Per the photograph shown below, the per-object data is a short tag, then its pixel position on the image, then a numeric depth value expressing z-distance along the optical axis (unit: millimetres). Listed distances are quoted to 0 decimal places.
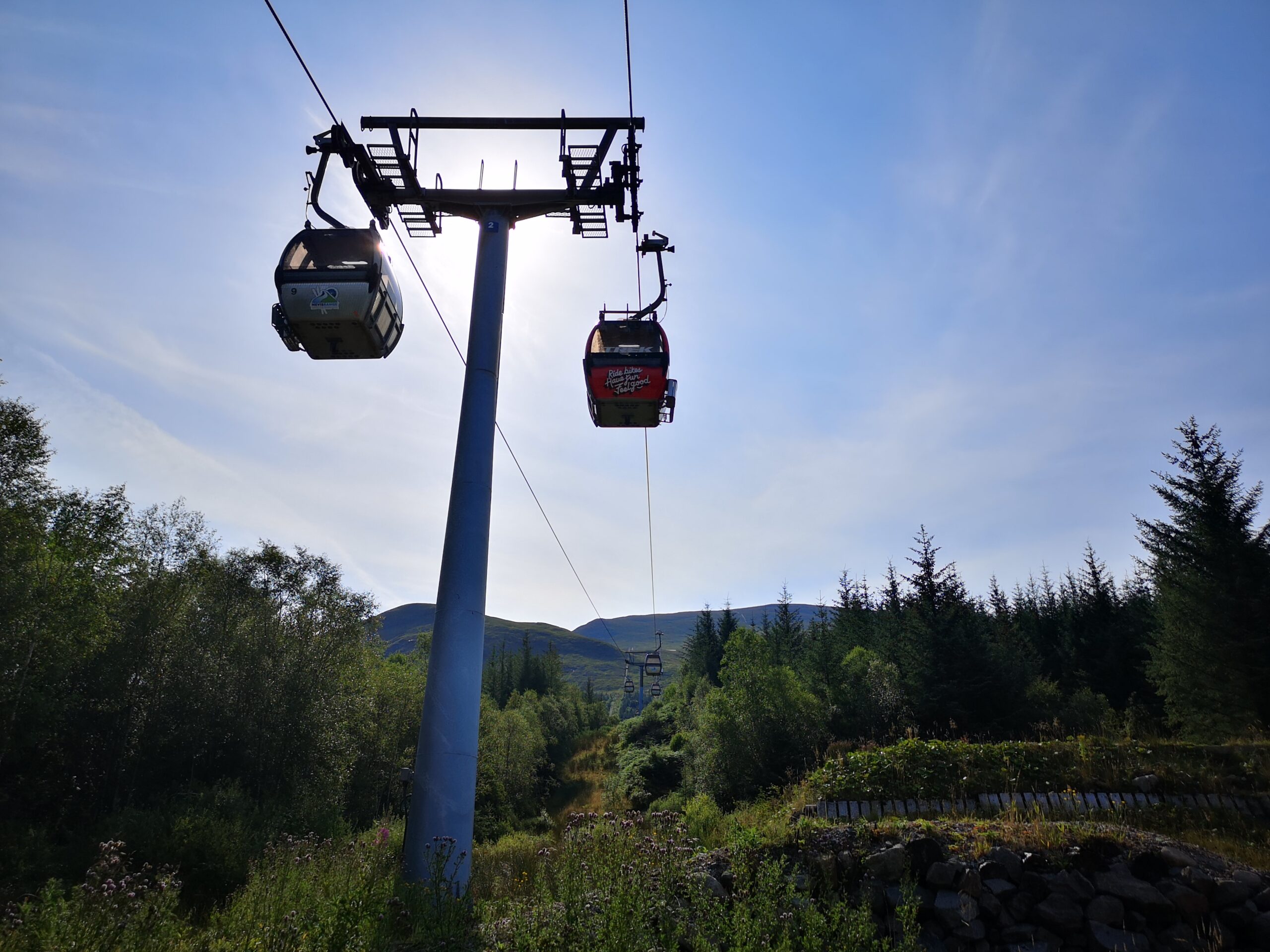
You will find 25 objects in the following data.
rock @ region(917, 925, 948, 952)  7930
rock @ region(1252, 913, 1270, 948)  7812
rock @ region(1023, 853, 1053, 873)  8453
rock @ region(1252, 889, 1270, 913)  8078
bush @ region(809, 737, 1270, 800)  11773
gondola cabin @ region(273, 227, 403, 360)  8133
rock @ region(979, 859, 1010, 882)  8352
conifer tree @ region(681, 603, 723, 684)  64375
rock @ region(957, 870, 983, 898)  8195
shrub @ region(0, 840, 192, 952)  4254
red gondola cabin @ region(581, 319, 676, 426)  10391
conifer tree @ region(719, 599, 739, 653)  65062
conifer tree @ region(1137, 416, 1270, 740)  22719
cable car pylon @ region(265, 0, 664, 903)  7223
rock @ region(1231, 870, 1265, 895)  8227
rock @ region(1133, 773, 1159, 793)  11797
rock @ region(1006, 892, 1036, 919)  8109
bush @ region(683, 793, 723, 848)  13125
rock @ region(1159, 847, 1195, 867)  8461
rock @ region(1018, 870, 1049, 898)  8223
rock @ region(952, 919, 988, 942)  7934
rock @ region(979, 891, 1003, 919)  8133
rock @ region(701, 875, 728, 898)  7871
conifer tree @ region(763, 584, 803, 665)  51562
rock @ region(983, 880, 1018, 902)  8219
